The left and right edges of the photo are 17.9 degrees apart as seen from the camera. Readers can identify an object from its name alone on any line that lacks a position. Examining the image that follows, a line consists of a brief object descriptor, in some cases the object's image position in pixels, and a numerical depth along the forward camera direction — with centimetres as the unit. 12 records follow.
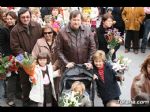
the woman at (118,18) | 851
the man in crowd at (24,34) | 647
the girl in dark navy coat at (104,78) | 599
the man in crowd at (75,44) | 627
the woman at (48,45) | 654
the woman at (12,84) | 659
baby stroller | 595
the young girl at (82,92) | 570
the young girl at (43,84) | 614
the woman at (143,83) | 550
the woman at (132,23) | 830
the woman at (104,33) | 682
